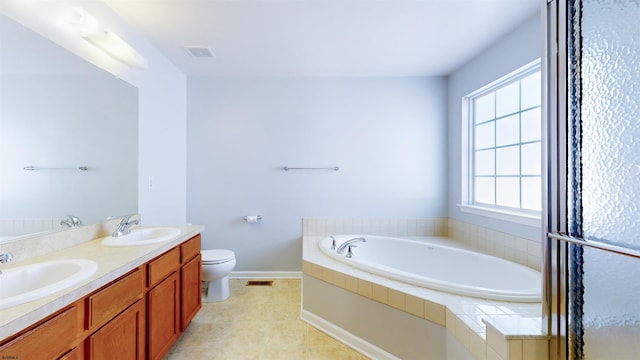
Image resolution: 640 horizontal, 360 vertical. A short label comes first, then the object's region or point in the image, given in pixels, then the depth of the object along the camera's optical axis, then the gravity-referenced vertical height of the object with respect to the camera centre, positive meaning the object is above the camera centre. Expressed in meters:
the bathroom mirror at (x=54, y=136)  1.21 +0.24
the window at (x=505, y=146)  2.04 +0.31
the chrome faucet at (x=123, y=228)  1.70 -0.32
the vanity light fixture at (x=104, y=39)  1.59 +0.91
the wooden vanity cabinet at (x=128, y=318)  0.85 -0.61
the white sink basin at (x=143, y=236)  1.55 -0.38
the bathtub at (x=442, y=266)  1.55 -0.70
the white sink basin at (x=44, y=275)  1.00 -0.40
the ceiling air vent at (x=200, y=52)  2.35 +1.19
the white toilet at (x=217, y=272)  2.38 -0.85
